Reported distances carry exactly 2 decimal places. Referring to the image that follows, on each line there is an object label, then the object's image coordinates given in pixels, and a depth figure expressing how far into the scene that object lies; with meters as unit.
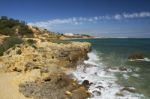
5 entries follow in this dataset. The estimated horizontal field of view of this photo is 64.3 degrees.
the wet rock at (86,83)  10.52
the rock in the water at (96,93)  9.40
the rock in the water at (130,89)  10.03
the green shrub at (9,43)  16.11
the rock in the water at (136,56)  21.17
